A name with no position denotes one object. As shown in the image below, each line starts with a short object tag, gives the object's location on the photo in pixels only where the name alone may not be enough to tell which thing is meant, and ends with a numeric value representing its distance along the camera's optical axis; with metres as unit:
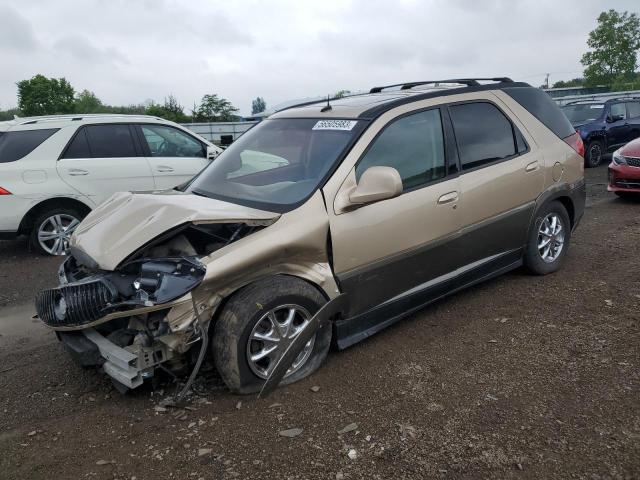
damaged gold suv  2.95
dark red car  7.97
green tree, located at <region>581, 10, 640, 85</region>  45.28
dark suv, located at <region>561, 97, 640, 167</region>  12.40
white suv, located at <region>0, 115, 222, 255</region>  6.54
